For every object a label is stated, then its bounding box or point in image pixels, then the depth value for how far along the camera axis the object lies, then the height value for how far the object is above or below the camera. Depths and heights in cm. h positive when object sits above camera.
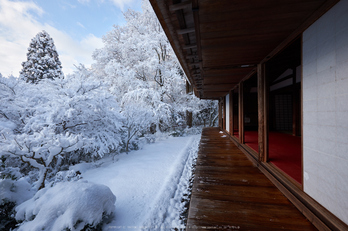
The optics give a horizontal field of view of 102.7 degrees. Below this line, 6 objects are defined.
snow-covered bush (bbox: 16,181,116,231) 188 -135
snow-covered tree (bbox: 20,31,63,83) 1266 +542
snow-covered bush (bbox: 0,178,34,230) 216 -137
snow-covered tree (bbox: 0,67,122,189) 462 +25
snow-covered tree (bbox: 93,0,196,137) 1052 +453
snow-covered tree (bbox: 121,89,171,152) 725 +28
